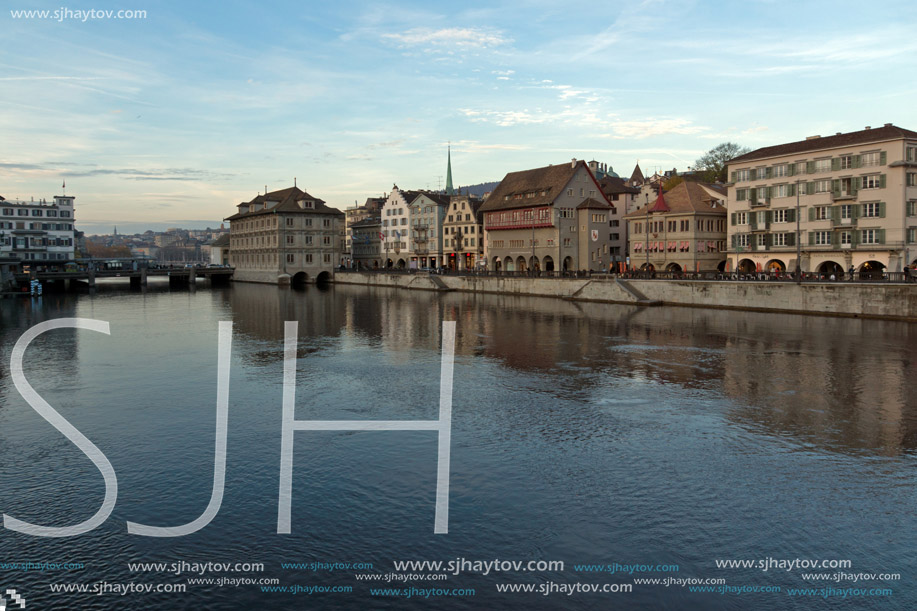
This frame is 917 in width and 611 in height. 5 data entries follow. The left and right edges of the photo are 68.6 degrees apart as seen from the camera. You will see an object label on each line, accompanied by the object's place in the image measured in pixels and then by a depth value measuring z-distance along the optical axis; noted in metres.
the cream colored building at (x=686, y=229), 81.44
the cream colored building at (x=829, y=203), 61.22
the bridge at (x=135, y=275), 101.76
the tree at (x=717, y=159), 111.50
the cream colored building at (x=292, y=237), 120.94
